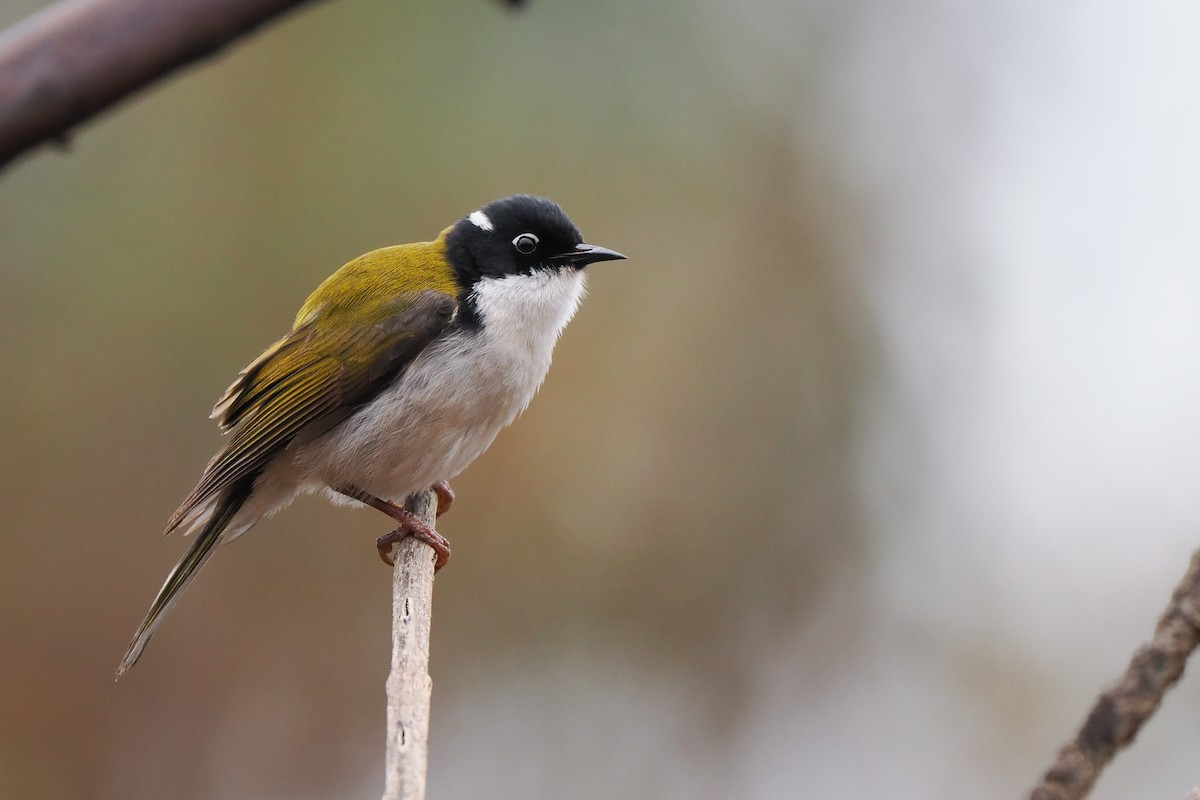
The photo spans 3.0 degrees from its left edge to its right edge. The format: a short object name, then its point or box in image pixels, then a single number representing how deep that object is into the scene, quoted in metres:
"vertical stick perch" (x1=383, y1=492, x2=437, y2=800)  3.48
